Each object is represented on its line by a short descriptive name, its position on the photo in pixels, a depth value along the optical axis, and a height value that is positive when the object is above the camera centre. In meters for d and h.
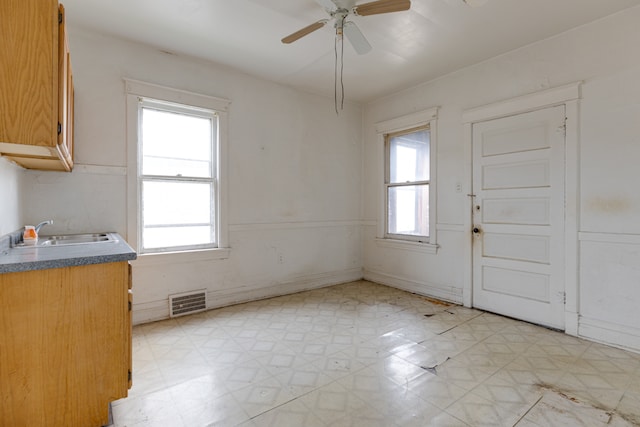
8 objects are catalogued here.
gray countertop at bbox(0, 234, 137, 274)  1.39 -0.22
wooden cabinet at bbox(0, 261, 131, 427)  1.40 -0.64
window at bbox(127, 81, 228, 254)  3.09 +0.46
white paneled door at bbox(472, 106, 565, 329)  2.92 -0.04
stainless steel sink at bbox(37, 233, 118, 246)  2.45 -0.22
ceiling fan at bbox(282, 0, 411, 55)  2.05 +1.37
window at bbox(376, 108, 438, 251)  3.96 +0.42
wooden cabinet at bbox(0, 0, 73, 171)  1.34 +0.61
